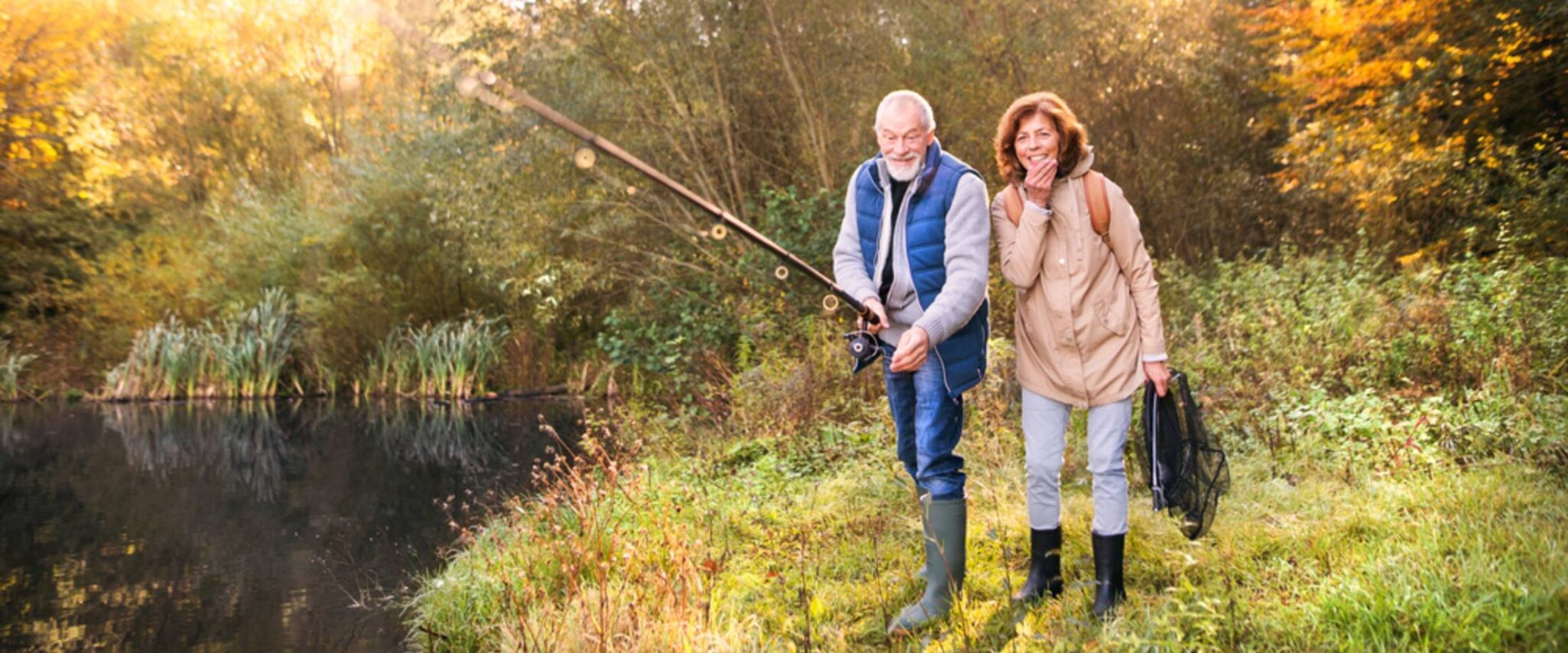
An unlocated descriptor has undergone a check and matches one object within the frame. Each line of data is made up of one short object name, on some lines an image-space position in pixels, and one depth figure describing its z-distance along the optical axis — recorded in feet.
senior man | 10.73
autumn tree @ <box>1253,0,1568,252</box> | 24.56
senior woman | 10.74
